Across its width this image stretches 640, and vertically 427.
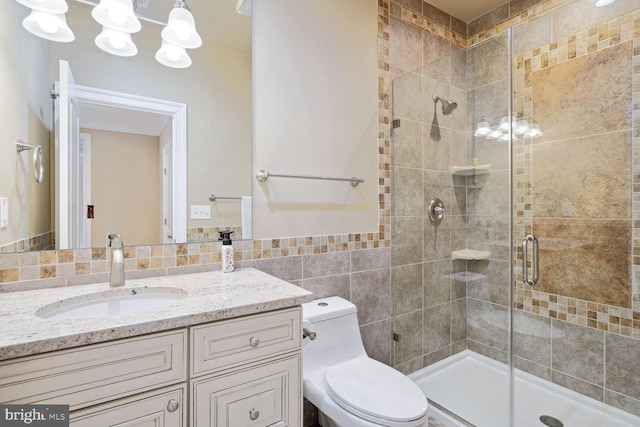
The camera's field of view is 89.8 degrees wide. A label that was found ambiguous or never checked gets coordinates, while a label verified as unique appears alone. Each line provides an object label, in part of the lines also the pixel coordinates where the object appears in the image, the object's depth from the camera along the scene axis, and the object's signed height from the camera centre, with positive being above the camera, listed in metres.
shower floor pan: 1.73 -1.08
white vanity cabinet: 0.72 -0.41
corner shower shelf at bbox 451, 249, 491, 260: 2.02 -0.26
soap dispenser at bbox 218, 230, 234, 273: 1.38 -0.16
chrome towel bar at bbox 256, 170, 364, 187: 1.55 +0.20
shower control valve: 2.09 +0.02
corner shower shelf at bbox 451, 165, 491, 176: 1.97 +0.28
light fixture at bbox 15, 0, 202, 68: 1.13 +0.73
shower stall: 1.74 -0.07
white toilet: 1.18 -0.72
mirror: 1.10 +0.40
